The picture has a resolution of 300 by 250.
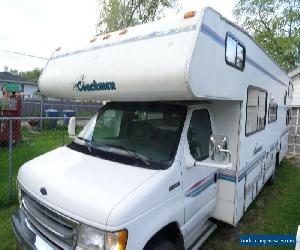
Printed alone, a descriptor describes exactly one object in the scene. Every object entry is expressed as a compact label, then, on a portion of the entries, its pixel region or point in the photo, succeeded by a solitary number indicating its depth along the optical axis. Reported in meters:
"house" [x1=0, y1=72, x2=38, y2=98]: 31.97
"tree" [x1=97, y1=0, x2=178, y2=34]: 24.59
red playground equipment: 10.64
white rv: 2.90
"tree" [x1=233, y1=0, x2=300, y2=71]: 32.22
